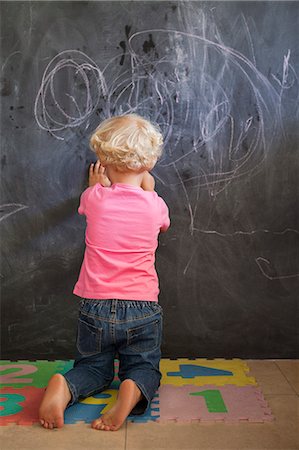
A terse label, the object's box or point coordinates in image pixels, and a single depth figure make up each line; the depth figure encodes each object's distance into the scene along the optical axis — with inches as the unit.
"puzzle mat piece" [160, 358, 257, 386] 82.6
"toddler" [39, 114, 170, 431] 76.6
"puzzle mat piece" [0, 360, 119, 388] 82.2
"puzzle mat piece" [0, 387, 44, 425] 70.7
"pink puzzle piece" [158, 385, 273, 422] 71.4
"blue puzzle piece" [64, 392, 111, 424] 70.6
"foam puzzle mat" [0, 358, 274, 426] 71.5
